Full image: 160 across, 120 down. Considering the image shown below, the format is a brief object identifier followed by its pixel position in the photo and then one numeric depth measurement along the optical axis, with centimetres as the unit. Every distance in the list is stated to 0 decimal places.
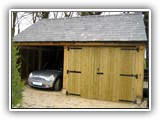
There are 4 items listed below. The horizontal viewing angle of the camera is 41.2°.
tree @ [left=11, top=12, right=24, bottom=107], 421
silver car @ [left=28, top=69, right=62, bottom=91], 706
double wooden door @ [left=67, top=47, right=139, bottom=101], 570
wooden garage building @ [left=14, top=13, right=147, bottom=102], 570
